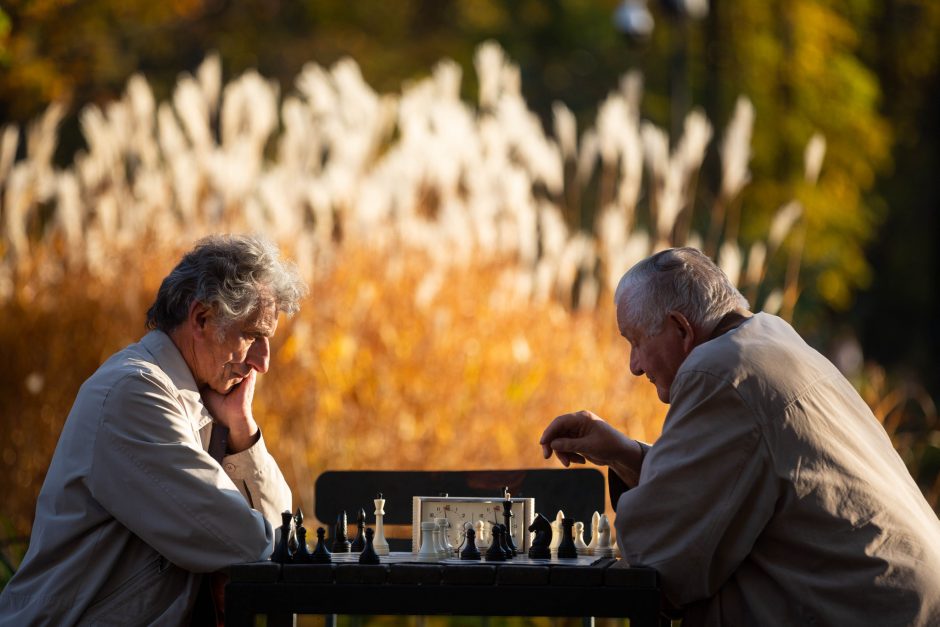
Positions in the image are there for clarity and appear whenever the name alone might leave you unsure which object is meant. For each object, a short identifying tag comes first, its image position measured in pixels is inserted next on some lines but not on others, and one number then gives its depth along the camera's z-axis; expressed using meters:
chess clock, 6.40
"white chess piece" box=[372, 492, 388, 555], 6.29
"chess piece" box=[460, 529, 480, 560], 5.76
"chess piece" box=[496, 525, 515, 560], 5.84
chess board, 5.56
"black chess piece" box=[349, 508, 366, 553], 6.23
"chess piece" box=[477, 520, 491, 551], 6.16
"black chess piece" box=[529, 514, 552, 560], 5.98
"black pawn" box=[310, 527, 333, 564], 5.48
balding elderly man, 5.48
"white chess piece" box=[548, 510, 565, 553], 6.44
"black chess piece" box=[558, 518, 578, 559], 5.98
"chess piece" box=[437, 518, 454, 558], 5.94
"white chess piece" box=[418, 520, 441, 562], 5.79
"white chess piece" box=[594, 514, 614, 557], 6.47
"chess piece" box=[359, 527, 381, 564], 5.45
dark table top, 5.23
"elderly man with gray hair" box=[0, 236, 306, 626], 5.79
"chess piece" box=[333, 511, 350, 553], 6.32
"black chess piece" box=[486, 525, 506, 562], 5.72
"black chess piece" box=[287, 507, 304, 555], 5.57
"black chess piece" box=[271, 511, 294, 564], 5.46
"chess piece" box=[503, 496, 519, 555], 5.99
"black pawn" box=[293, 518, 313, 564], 5.44
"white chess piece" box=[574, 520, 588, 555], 6.44
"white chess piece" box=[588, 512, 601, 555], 6.55
